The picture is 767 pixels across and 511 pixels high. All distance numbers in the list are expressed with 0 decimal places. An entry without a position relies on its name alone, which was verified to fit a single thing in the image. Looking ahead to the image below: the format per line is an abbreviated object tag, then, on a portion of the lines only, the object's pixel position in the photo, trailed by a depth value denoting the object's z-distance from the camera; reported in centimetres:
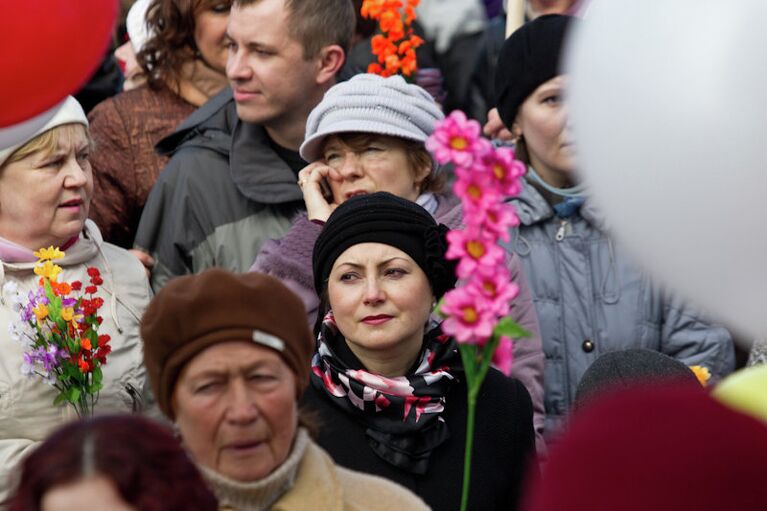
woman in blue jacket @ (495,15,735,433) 1002
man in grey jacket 1058
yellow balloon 490
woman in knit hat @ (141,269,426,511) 666
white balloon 503
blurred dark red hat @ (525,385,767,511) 387
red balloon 621
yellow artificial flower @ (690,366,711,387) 948
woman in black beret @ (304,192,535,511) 836
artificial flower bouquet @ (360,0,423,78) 1132
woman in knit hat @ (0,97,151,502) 875
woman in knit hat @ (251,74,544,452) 973
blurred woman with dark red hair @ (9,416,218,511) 525
